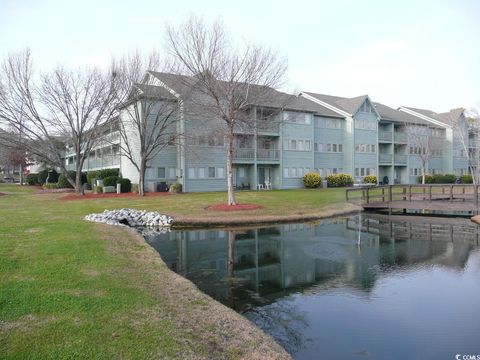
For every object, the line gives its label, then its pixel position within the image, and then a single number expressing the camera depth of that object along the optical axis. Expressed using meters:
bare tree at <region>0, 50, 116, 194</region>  32.81
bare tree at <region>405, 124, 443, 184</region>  53.32
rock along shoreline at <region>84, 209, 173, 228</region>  19.11
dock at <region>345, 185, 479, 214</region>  23.36
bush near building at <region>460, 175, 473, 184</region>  59.81
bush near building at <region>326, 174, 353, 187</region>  46.66
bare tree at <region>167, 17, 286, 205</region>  22.83
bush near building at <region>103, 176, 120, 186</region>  36.38
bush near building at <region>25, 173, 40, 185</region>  64.44
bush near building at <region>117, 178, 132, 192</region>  36.37
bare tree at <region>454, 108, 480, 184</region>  49.91
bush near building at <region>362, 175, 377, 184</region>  49.56
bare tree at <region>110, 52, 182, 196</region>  32.97
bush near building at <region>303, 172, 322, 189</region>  44.28
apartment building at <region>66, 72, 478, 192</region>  36.38
